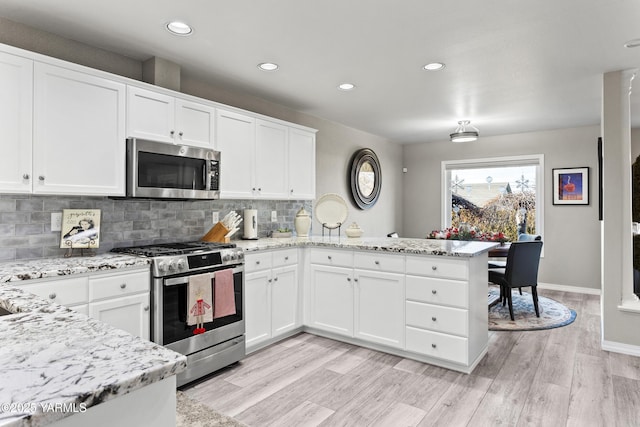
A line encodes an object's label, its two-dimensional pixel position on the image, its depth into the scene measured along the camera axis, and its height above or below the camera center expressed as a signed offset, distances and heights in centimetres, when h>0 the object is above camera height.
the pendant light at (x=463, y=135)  492 +103
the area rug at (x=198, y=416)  217 -118
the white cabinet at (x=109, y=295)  207 -47
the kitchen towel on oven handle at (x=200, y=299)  262 -58
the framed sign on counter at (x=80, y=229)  254 -10
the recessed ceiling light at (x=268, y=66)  317 +124
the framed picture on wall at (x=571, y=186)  552 +43
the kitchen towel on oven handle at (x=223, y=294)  279 -58
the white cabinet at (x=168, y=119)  271 +73
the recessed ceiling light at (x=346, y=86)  370 +126
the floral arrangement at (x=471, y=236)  486 -26
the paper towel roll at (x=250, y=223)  377 -8
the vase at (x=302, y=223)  421 -9
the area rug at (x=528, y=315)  397 -113
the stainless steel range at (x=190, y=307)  250 -63
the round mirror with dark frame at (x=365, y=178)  569 +58
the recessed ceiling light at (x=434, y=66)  314 +124
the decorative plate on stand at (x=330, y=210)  441 +6
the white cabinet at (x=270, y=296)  318 -71
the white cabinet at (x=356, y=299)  317 -74
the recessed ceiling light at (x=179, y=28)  247 +123
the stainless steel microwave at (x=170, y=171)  265 +33
